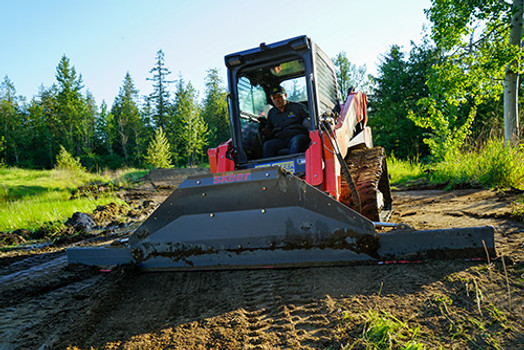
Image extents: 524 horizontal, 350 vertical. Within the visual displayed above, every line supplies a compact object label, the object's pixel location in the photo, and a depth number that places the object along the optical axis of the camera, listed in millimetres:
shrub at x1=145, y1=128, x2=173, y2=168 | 29859
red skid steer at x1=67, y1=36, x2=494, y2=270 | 2652
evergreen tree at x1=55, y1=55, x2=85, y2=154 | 45781
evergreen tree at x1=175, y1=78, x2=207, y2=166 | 35594
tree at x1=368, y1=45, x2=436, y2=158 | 31609
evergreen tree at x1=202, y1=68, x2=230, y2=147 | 51188
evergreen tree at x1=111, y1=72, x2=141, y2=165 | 53750
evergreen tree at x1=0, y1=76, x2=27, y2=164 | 48688
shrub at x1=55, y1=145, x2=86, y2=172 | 26141
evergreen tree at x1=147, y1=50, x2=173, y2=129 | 50156
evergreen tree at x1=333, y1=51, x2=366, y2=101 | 38375
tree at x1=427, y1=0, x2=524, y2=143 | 8688
